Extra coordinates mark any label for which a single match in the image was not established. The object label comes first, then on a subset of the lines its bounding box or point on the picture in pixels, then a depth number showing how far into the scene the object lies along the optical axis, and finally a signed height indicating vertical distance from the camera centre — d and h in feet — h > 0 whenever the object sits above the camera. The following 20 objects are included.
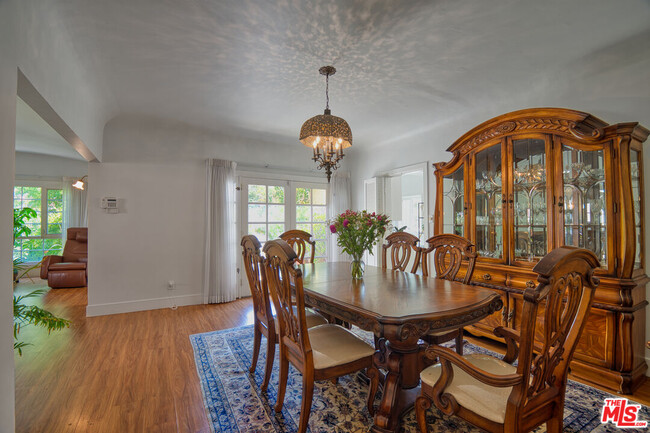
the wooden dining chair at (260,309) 6.67 -2.09
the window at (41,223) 21.33 -0.02
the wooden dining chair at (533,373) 3.38 -1.93
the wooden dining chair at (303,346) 5.13 -2.42
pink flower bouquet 7.55 -0.23
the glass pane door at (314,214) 17.52 +0.50
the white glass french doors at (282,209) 16.01 +0.73
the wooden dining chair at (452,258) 6.93 -0.96
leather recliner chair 18.43 -2.62
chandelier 8.06 +2.43
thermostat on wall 13.00 +0.81
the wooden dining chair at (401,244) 8.85 -0.70
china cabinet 6.95 +0.28
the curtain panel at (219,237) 14.58 -0.73
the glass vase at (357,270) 7.84 -1.25
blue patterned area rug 5.70 -3.90
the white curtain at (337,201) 18.16 +1.31
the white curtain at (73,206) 21.99 +1.24
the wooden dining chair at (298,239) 11.12 -0.62
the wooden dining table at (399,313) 4.66 -1.52
